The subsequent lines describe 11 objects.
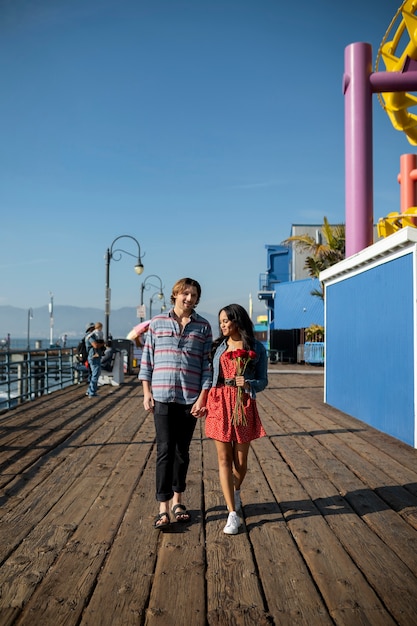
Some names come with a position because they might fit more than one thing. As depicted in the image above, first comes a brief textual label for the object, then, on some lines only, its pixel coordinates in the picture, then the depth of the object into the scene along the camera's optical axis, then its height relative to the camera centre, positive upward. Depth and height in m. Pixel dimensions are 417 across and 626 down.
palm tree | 28.05 +4.78
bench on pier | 17.59 -0.89
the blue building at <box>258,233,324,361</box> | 33.06 +2.79
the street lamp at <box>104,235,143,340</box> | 20.67 +1.85
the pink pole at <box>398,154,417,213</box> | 12.78 +3.67
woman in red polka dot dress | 4.22 -0.37
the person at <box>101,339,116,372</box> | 15.39 -0.40
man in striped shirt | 4.32 -0.26
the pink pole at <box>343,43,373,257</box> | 11.69 +4.08
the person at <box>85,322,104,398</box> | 13.81 -0.25
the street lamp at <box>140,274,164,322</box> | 34.93 +3.99
